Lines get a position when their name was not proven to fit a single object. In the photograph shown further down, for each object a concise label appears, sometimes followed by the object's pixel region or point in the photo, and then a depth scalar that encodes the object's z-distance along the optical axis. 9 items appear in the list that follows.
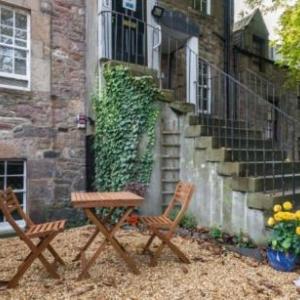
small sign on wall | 7.02
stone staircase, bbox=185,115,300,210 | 4.68
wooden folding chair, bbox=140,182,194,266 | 3.94
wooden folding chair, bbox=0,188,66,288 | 3.35
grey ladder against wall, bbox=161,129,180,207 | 6.25
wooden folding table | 3.52
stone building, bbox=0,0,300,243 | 5.35
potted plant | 3.87
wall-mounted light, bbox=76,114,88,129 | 6.36
